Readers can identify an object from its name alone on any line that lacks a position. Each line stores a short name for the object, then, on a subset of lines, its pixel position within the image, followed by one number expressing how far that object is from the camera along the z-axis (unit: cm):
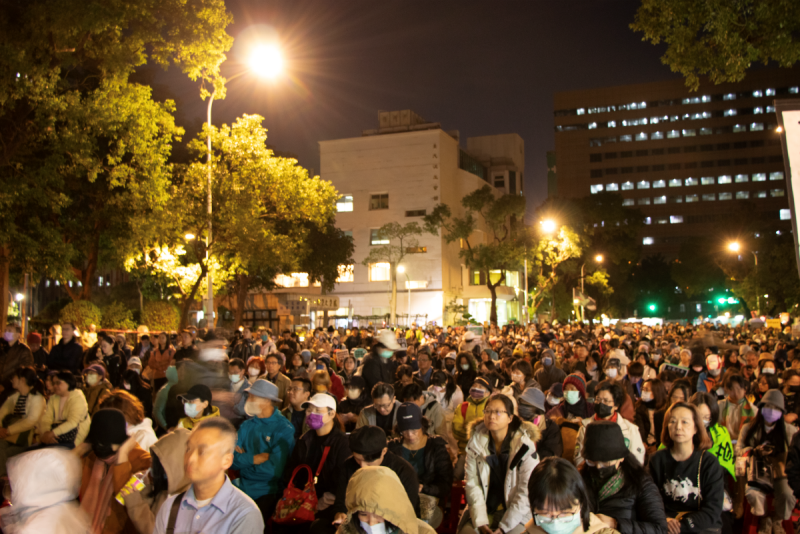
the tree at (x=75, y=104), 1474
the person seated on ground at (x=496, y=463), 457
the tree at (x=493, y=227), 4906
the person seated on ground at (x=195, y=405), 579
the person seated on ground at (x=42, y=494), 318
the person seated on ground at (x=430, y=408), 731
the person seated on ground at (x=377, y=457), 429
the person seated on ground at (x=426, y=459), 526
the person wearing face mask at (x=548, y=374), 1041
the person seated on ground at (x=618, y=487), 376
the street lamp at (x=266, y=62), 1984
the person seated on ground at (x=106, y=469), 396
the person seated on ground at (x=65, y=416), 617
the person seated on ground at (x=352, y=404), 792
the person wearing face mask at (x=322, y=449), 505
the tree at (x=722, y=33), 892
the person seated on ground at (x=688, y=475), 423
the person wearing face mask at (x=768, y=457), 575
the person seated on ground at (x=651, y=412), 695
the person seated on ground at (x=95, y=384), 783
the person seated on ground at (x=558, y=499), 293
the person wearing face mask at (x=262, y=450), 529
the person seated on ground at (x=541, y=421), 572
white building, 6109
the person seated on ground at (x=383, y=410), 636
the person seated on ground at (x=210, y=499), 309
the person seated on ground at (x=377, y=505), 313
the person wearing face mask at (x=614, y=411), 539
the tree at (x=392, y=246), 5634
